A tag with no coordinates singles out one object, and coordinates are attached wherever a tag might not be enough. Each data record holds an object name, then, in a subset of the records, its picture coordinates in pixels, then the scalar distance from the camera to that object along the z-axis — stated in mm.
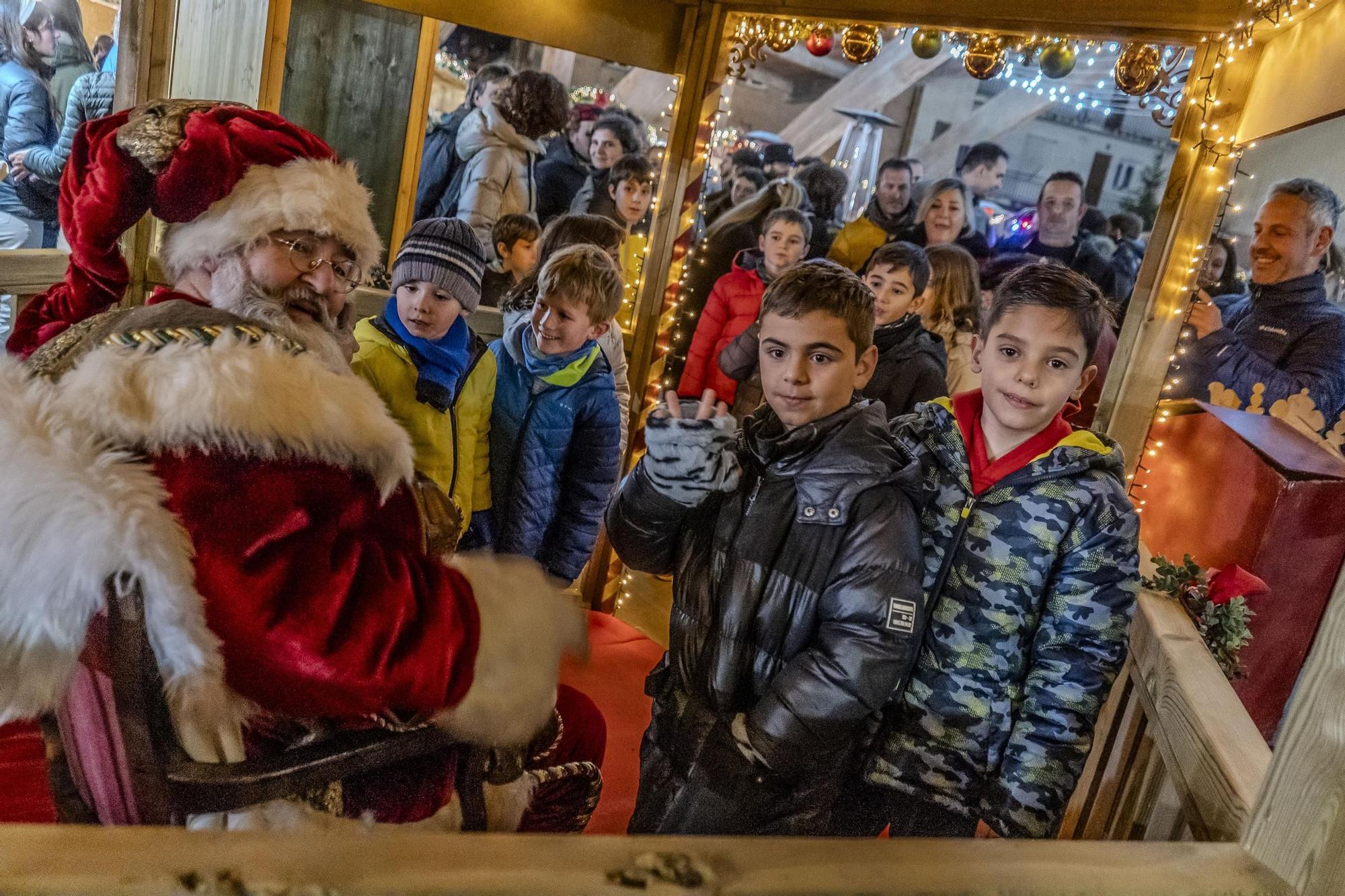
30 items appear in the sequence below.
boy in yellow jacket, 2326
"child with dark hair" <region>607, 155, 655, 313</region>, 3832
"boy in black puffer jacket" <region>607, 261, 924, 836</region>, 1560
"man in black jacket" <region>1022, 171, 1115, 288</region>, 4656
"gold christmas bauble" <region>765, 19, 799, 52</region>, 3494
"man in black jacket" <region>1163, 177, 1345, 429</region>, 2441
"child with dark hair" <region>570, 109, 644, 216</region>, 3875
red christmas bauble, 3505
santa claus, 1017
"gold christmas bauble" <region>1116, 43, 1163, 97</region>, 3023
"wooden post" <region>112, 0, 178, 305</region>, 2918
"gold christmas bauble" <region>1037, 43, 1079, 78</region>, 3170
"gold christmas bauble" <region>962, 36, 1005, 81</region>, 3191
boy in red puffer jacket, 4000
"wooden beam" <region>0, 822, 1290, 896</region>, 870
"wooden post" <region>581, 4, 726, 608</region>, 3547
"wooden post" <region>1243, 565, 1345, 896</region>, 1078
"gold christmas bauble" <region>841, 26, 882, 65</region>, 3393
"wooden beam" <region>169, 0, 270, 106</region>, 3020
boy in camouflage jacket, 1627
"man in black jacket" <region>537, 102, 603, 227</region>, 3746
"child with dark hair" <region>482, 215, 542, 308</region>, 3631
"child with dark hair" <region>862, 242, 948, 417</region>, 3230
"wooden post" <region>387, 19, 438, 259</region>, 3422
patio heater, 7004
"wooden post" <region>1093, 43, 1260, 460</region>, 2936
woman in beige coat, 3586
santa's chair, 1072
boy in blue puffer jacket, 2586
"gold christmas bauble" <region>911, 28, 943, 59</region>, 3363
